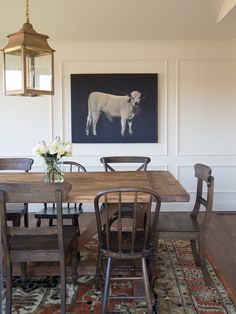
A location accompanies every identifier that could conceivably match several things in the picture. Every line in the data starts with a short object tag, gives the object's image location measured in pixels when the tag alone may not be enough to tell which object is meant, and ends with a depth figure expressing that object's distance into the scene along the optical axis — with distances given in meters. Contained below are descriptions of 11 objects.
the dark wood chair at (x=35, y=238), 2.00
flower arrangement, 2.63
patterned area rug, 2.37
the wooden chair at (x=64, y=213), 3.09
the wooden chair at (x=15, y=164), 3.46
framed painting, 4.76
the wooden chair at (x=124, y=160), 3.60
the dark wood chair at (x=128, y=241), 2.16
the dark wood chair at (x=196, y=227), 2.63
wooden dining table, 2.34
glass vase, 2.70
